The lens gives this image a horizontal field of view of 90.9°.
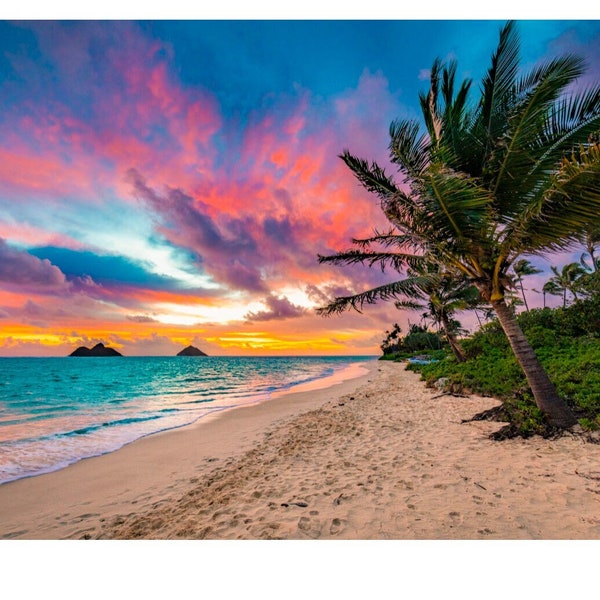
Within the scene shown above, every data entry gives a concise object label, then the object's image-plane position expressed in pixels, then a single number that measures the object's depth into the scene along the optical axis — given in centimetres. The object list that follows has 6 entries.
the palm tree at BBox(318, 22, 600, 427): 467
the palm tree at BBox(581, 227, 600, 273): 1882
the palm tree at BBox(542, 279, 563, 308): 4294
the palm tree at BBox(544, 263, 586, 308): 3878
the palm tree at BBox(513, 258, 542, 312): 1920
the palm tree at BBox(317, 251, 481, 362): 658
